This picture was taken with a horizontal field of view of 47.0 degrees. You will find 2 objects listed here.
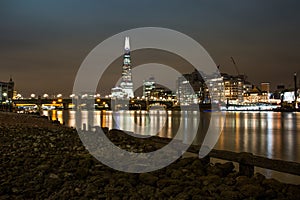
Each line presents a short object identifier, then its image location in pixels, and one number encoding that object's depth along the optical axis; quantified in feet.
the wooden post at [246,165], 28.40
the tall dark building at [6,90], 467.23
